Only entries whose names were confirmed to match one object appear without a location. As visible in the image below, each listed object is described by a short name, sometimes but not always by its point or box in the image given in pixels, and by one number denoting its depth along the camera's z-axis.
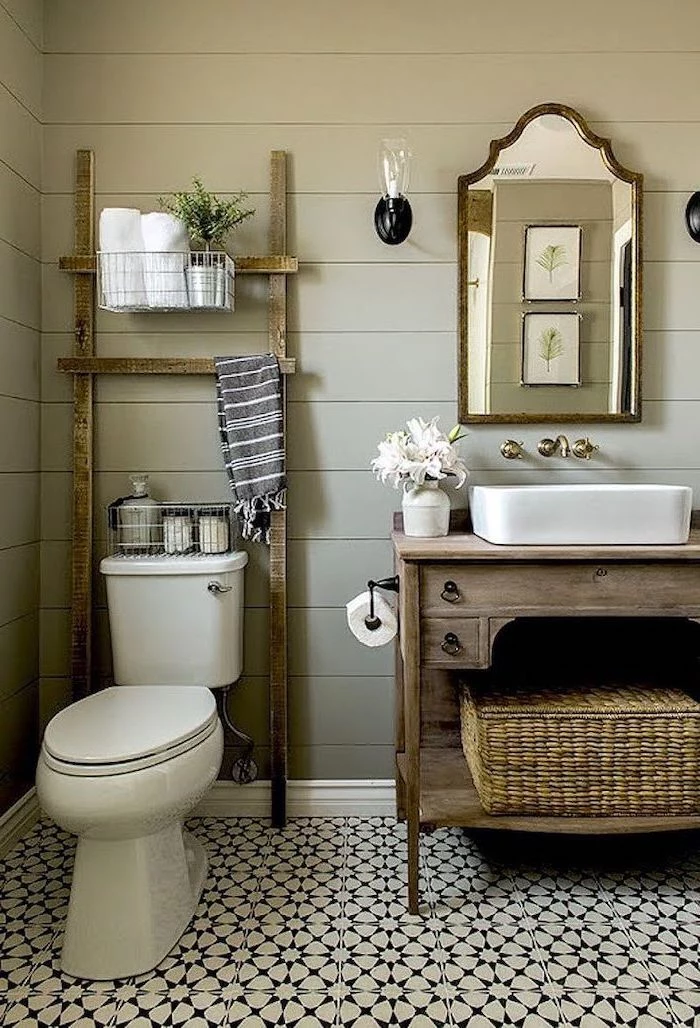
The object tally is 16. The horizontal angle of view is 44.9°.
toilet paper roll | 2.18
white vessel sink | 2.01
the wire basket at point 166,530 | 2.41
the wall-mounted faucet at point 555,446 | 2.44
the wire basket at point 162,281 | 2.31
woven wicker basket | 2.06
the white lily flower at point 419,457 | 2.19
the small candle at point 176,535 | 2.40
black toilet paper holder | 2.18
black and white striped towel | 2.41
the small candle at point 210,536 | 2.41
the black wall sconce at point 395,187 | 2.35
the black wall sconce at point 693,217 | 2.41
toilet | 1.72
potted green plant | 2.33
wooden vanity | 1.97
